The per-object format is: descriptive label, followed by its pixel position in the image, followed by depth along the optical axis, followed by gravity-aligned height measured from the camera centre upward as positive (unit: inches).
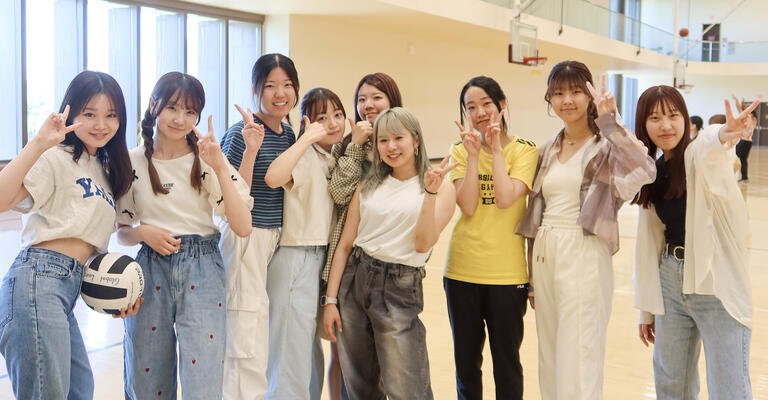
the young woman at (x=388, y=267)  107.7 -15.1
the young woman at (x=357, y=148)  115.4 +4.8
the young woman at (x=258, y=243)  109.0 -11.5
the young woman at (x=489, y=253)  115.4 -13.3
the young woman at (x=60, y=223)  88.1 -7.2
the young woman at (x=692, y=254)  104.1 -12.0
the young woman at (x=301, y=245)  111.7 -12.0
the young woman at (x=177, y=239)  99.0 -9.9
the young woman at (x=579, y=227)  106.2 -8.1
